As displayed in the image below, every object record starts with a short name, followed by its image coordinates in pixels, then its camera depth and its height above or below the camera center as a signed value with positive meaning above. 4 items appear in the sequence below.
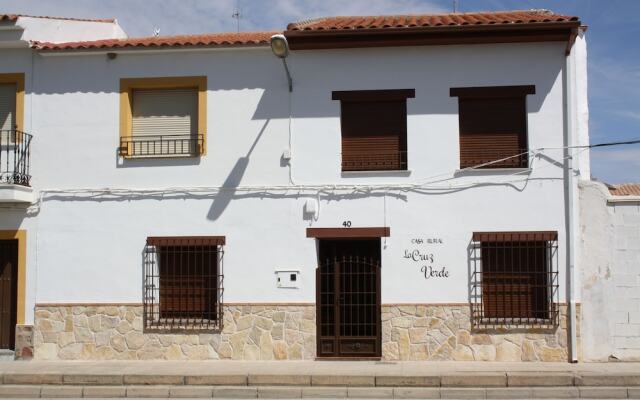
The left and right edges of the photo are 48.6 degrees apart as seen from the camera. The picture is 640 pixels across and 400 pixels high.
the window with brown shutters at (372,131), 12.14 +2.30
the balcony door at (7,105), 12.87 +2.91
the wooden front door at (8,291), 12.61 -0.46
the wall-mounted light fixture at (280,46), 10.64 +3.31
